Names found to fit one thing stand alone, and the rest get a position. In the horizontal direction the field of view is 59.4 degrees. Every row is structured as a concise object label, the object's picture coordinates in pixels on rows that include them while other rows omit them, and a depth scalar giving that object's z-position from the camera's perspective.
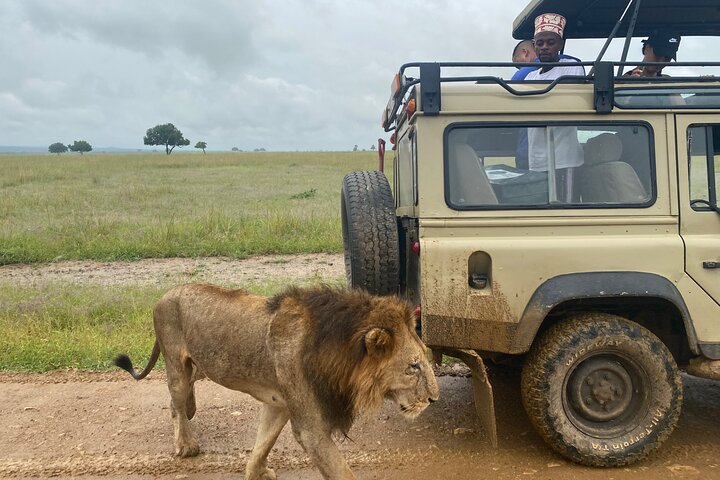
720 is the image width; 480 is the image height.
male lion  3.01
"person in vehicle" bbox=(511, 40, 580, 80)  5.59
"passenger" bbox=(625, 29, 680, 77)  5.39
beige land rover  3.53
